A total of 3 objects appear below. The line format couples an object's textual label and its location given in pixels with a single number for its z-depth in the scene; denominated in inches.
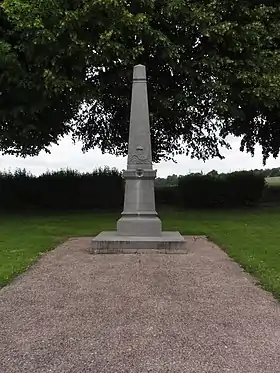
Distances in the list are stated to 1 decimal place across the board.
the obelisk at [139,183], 427.5
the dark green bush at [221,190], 915.4
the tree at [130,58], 562.3
